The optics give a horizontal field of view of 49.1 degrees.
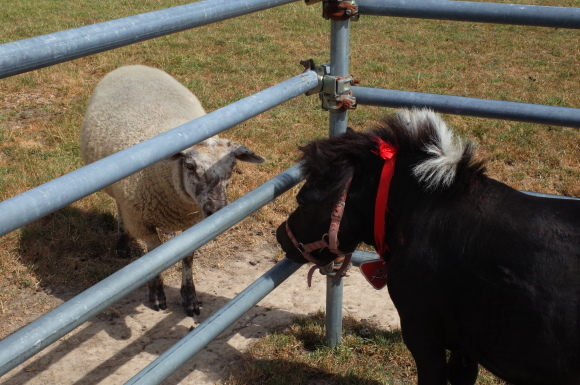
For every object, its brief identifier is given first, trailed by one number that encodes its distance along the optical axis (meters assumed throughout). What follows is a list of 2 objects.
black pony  2.14
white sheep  4.15
